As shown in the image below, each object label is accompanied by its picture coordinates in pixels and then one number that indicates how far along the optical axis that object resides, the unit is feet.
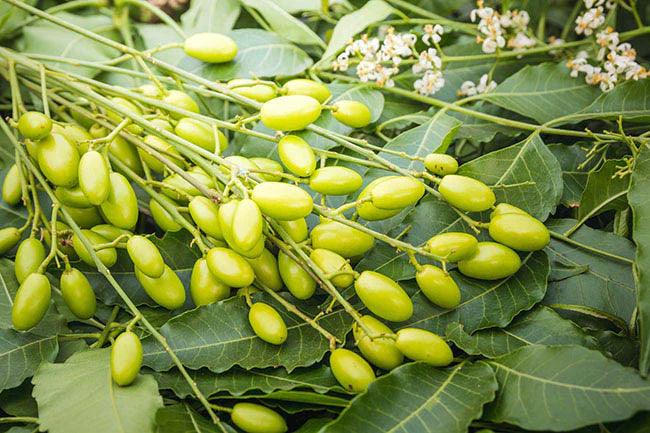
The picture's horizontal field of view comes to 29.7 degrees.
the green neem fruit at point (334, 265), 1.18
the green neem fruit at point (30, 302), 1.19
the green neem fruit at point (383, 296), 1.16
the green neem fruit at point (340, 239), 1.20
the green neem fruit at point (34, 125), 1.22
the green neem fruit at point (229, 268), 1.18
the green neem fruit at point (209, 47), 1.42
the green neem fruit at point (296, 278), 1.21
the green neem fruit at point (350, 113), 1.31
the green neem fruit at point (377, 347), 1.16
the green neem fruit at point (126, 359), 1.15
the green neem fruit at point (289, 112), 1.23
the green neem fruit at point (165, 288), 1.22
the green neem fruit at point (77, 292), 1.22
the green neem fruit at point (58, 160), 1.23
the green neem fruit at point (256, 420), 1.16
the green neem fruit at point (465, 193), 1.21
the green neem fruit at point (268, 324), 1.19
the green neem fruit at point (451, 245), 1.18
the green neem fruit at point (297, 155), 1.21
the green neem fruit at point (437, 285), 1.18
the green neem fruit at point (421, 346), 1.15
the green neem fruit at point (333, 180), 1.21
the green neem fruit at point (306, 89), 1.33
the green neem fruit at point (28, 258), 1.24
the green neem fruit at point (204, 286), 1.22
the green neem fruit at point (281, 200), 1.15
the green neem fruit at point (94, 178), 1.19
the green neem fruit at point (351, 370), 1.15
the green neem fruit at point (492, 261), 1.21
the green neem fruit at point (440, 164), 1.24
